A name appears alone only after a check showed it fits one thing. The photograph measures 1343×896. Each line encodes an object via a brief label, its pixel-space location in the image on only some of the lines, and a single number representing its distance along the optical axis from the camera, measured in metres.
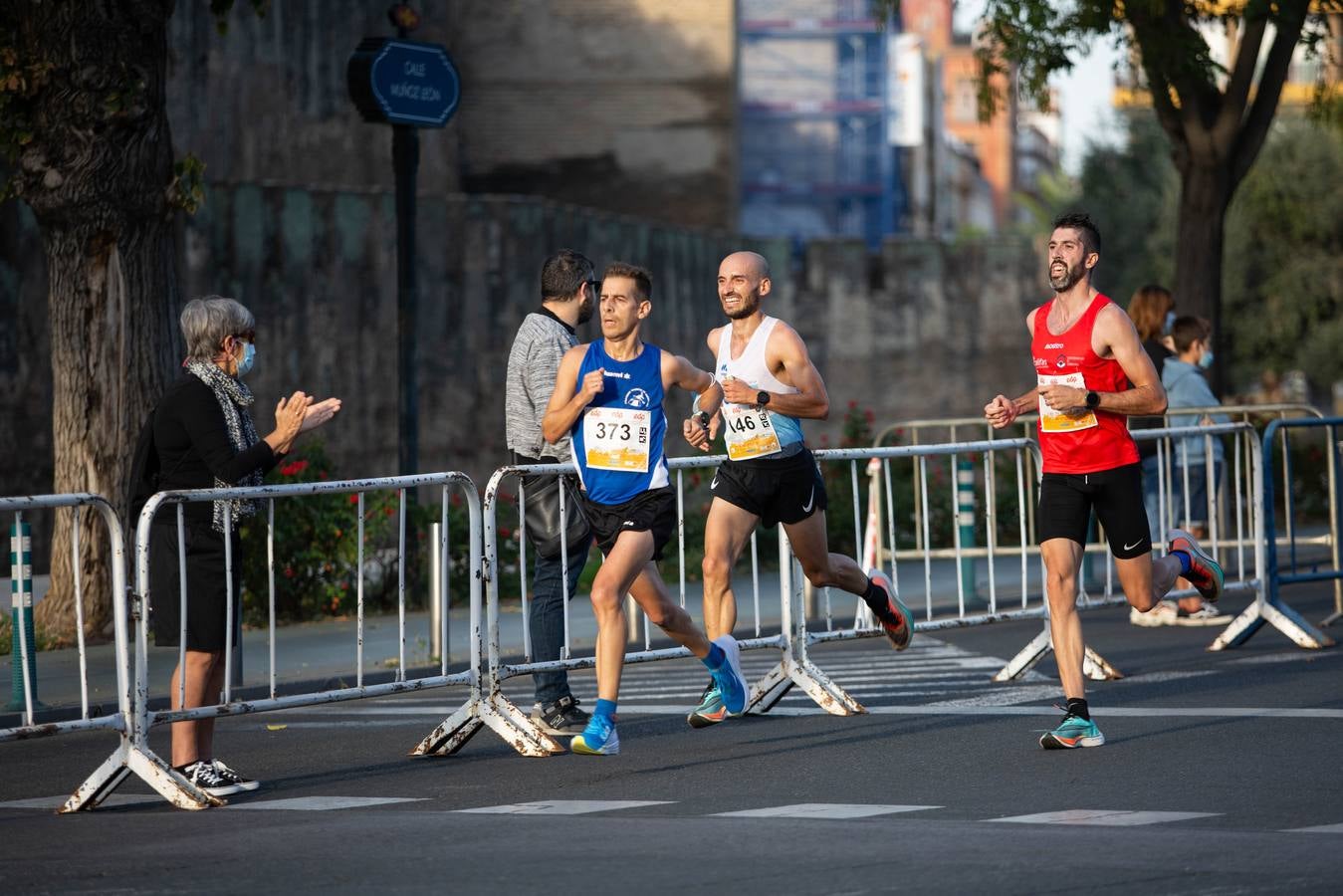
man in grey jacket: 19.76
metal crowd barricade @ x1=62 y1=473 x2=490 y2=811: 16.09
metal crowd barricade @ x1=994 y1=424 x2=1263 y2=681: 23.30
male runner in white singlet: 19.09
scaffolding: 144.44
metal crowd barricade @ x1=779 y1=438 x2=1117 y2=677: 22.80
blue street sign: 31.12
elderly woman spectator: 16.51
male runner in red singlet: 18.24
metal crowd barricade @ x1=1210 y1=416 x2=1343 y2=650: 25.55
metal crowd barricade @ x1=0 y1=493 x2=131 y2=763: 16.08
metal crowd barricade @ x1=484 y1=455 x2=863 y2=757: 18.61
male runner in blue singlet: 17.73
